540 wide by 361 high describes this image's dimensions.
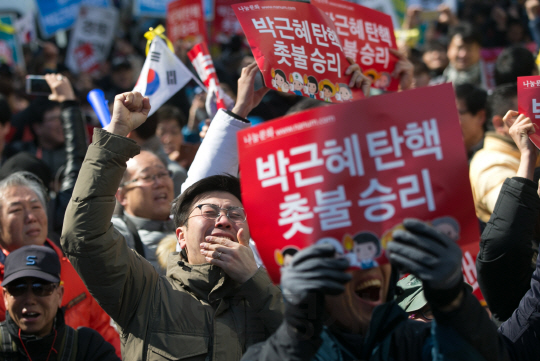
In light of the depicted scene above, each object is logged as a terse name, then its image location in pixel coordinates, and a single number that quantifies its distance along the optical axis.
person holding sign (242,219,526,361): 3.34
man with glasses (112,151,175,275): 7.48
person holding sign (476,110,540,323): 4.83
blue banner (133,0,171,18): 19.83
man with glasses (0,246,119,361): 5.89
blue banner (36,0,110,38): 19.64
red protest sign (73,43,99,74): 20.30
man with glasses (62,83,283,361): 4.65
